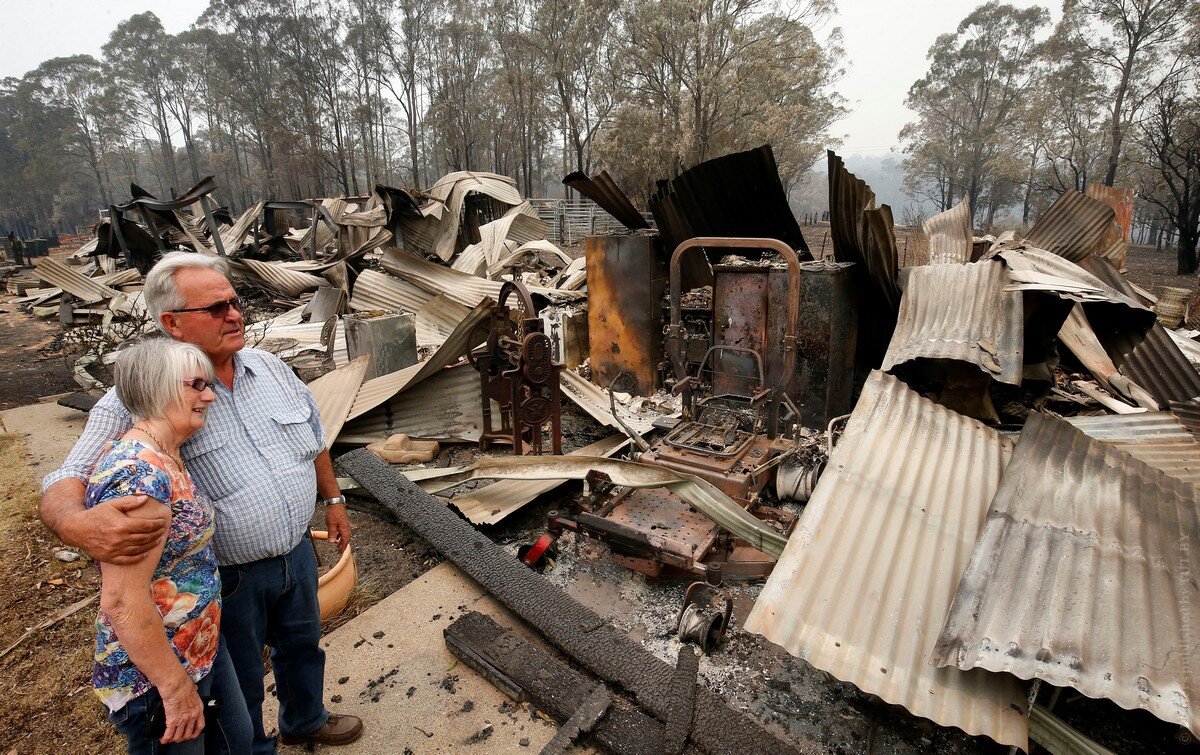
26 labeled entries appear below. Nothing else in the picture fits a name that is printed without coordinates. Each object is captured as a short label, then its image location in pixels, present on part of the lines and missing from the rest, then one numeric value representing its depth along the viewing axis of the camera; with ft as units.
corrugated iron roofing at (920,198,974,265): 21.72
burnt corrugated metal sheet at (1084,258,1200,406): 16.90
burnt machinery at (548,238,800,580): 10.32
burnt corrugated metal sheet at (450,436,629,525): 12.45
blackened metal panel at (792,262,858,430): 16.57
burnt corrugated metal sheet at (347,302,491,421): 16.38
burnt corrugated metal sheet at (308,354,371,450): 15.81
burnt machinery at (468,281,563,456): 13.46
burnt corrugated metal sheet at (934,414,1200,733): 5.25
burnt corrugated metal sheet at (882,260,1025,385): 12.30
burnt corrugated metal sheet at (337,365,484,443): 16.83
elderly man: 5.51
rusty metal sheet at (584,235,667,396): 20.52
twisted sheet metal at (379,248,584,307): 29.32
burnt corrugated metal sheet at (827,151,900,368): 15.39
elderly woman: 4.34
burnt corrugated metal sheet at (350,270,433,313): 29.55
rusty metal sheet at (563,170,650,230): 20.72
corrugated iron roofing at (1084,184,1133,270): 27.61
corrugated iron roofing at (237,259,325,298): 36.65
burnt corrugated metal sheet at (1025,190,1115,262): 24.86
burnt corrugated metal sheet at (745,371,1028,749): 5.78
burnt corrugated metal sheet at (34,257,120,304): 36.86
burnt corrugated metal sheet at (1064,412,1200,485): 9.90
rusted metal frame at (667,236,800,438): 12.86
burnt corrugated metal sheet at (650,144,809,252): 19.36
